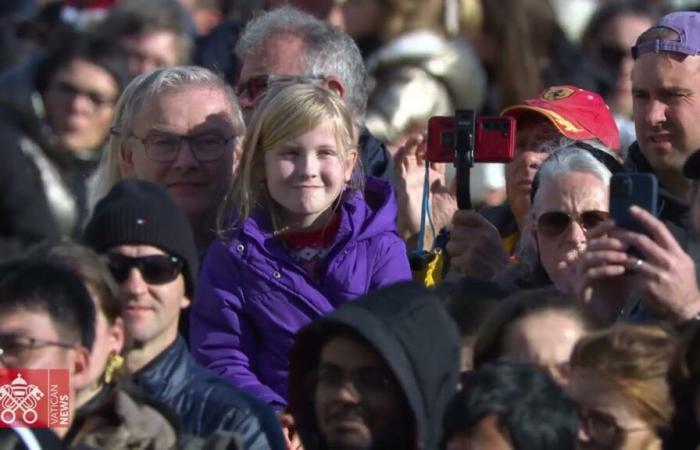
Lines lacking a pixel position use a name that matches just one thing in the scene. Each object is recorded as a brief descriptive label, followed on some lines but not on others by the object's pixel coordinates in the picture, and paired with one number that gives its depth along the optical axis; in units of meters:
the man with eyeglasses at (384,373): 10.60
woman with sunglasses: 12.82
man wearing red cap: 13.59
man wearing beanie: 11.73
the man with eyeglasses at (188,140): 14.30
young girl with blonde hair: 13.12
